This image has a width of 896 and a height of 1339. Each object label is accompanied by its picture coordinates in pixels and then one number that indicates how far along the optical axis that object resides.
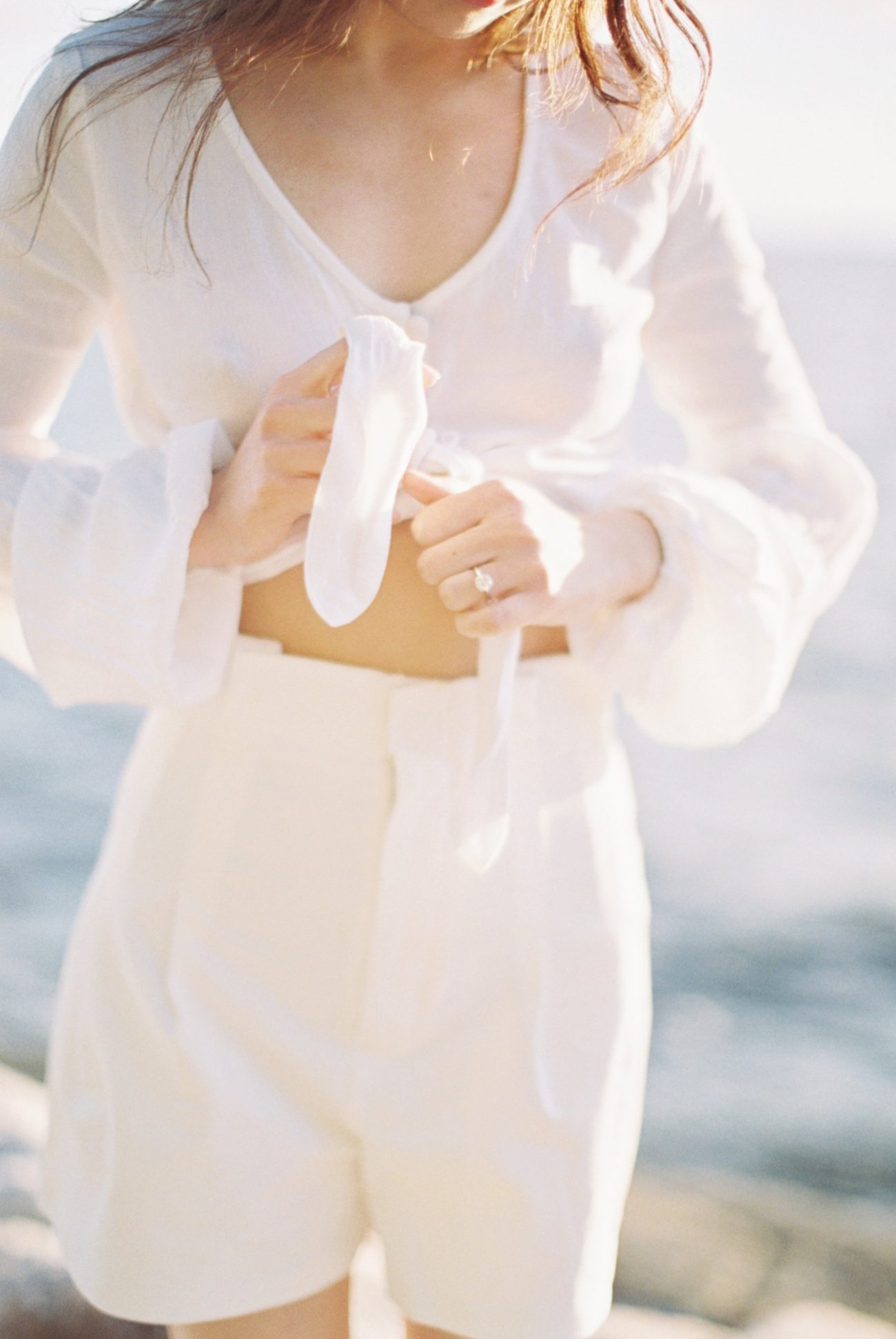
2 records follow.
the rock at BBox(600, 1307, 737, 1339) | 2.98
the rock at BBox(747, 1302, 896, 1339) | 3.07
